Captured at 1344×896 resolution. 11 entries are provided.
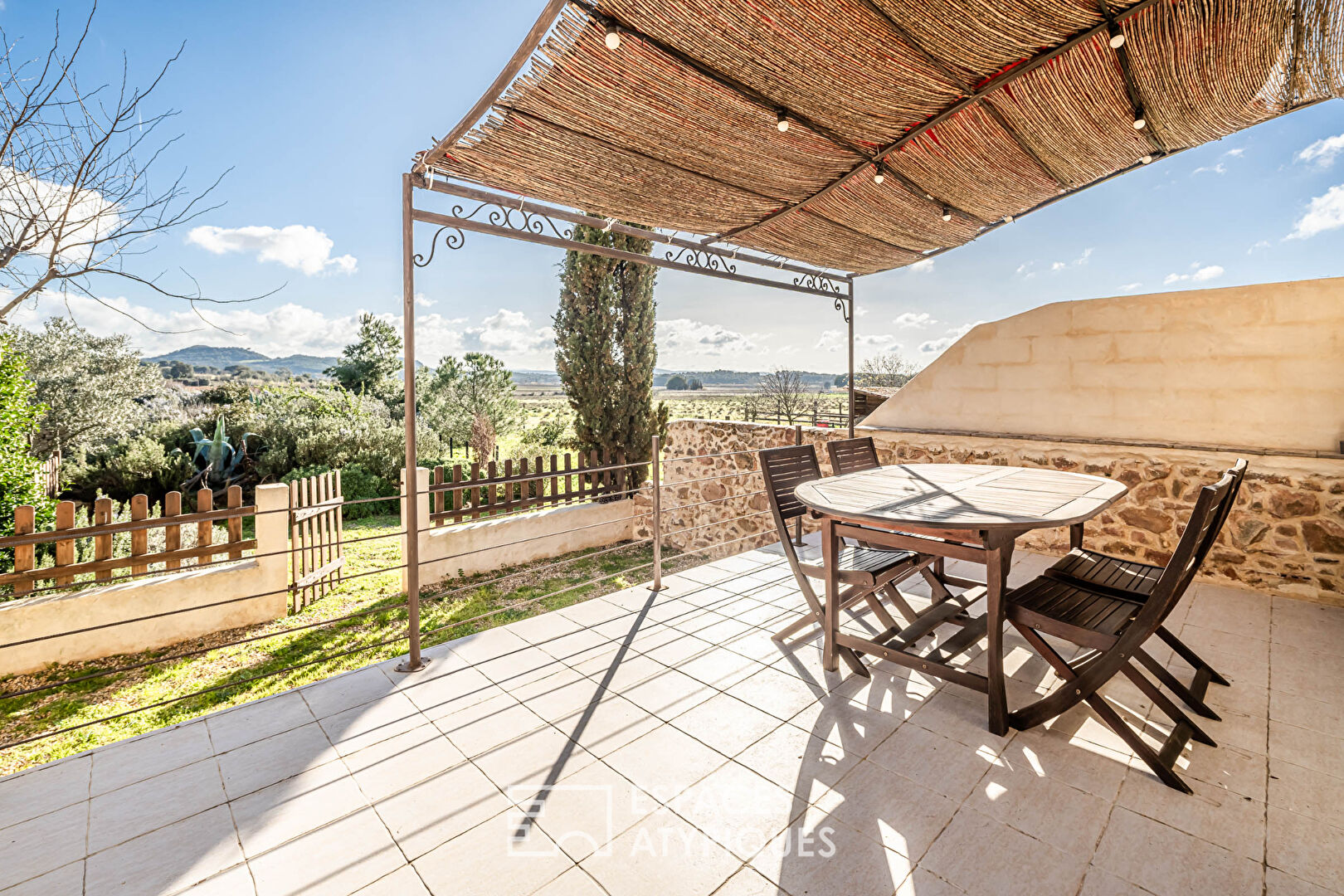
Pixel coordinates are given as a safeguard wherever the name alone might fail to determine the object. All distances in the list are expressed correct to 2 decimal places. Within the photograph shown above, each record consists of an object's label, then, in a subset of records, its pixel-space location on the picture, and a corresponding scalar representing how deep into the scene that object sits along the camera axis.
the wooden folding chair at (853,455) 3.56
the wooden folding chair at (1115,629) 1.70
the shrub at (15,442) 4.52
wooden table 1.97
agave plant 10.69
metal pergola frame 2.44
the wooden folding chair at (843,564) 2.41
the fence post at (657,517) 3.43
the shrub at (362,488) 10.87
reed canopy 1.89
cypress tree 9.48
